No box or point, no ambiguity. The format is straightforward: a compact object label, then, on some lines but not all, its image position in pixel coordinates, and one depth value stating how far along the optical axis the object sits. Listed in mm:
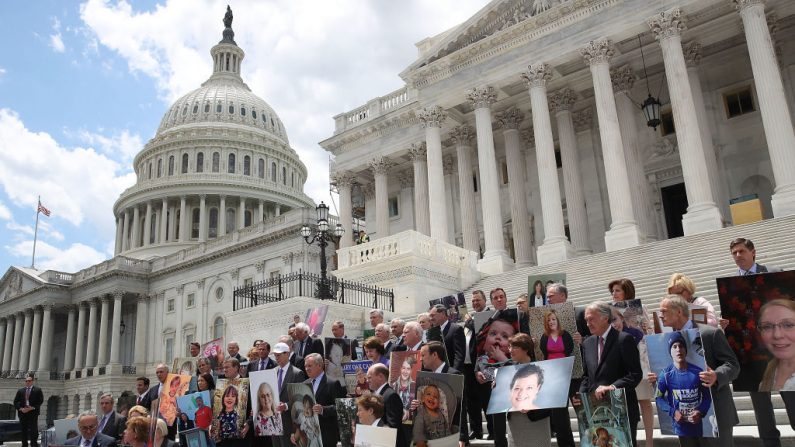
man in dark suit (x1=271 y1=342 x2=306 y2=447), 8657
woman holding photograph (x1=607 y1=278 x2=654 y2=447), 7063
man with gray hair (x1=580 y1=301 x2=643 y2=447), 6488
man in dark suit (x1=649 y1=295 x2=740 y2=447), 5973
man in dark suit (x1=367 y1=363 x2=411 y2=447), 7066
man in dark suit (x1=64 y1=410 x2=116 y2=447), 8656
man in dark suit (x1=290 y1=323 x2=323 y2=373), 10430
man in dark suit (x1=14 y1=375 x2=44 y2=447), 17391
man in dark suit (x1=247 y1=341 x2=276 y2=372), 9706
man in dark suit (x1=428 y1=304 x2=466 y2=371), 9031
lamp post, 21188
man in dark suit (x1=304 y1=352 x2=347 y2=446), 8281
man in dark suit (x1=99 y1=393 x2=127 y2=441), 10055
